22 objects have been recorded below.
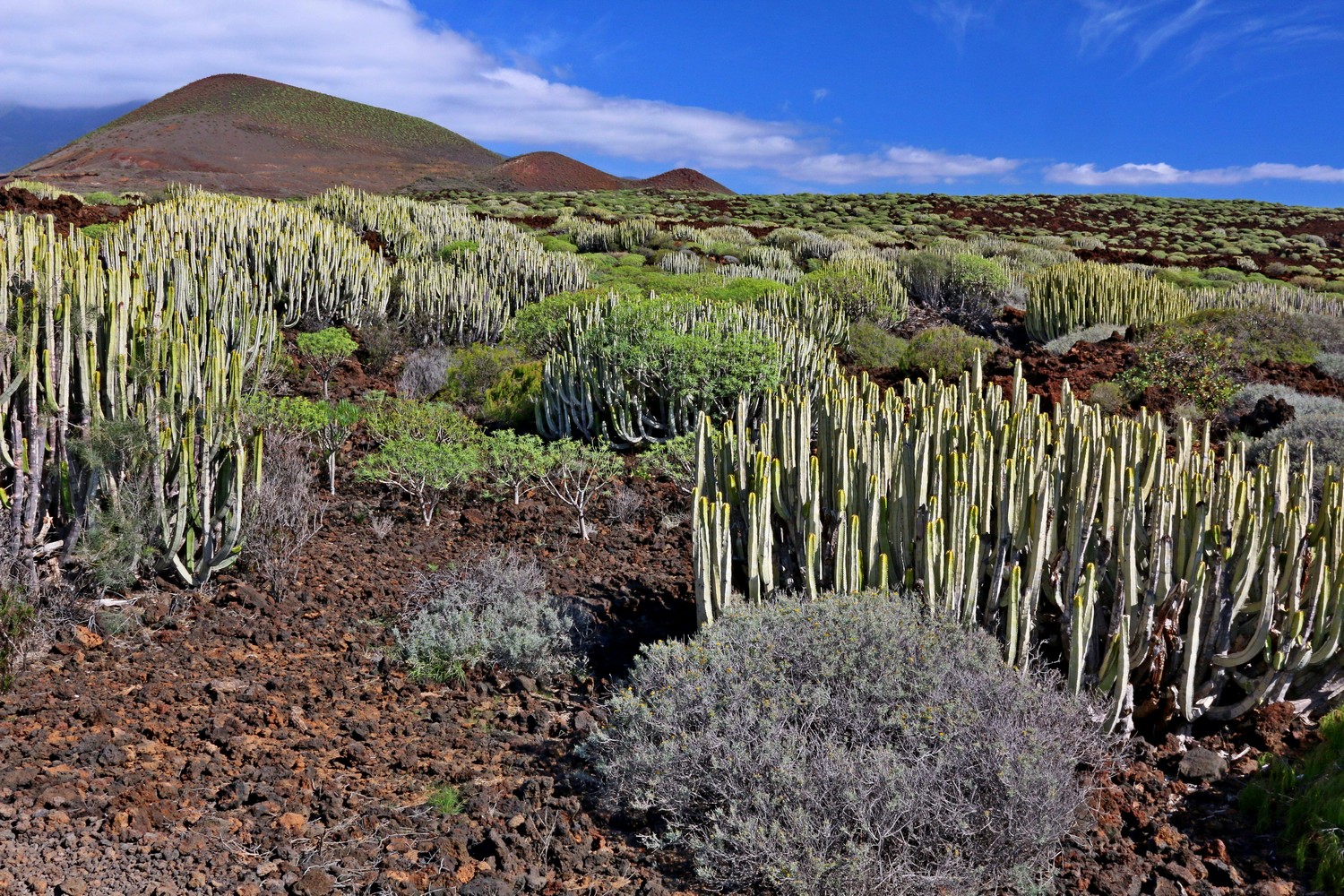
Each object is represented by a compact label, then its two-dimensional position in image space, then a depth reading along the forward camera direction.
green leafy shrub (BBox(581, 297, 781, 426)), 7.82
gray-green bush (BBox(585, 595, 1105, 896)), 2.76
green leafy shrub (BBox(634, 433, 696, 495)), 6.70
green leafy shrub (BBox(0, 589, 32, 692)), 3.81
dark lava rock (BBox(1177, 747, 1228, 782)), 3.47
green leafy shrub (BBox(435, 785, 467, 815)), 3.14
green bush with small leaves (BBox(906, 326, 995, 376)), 10.72
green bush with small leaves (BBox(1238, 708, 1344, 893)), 2.85
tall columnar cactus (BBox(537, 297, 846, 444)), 8.09
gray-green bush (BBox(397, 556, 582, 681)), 4.23
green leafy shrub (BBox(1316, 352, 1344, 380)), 11.34
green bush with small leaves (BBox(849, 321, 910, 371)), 11.54
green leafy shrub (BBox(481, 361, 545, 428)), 8.92
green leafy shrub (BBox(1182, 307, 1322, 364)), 11.91
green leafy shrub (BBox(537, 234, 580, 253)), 21.91
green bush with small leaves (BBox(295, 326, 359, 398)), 9.77
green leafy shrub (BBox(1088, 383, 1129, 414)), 9.37
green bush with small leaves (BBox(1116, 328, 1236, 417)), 9.39
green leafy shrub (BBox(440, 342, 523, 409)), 9.61
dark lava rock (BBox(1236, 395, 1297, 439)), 8.34
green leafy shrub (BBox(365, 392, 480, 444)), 7.52
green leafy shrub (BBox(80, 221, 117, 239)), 12.20
